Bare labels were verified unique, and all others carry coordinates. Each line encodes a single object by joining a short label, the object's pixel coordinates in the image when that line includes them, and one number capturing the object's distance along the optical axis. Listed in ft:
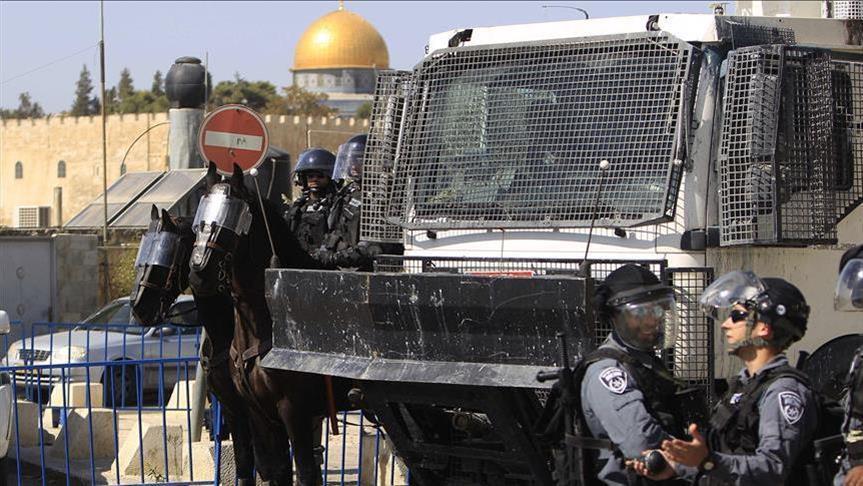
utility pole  104.47
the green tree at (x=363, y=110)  335.98
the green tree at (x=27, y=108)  400.24
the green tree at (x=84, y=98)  419.13
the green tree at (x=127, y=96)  330.75
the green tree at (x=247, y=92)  304.50
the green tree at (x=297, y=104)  311.41
